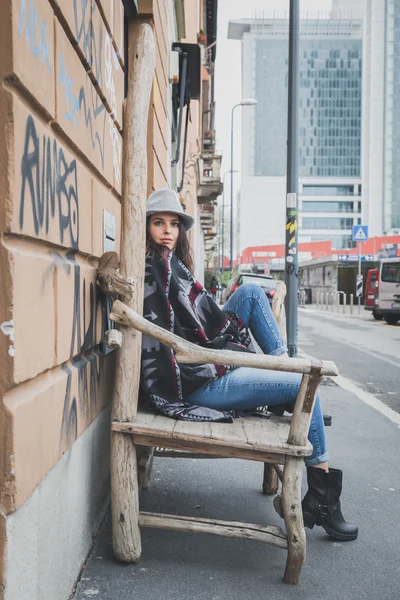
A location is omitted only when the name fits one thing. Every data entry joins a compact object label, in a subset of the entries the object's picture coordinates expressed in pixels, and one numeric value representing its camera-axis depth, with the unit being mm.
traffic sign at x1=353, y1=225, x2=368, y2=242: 24469
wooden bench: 2223
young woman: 2551
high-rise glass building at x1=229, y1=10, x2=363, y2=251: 122938
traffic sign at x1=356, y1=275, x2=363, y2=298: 26516
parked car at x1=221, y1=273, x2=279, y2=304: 18294
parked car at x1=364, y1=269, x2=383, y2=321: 22514
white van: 20172
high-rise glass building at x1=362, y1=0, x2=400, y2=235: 99562
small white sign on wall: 2828
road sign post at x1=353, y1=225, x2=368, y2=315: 24469
